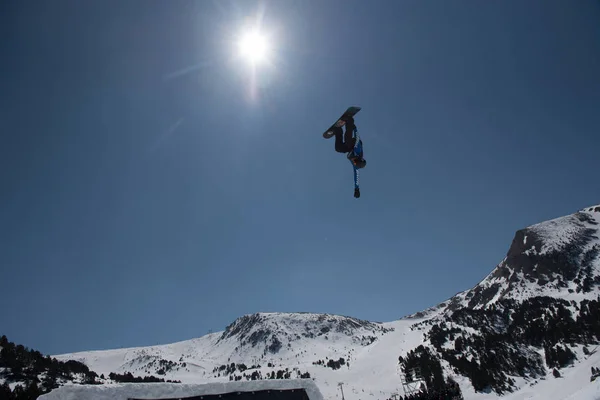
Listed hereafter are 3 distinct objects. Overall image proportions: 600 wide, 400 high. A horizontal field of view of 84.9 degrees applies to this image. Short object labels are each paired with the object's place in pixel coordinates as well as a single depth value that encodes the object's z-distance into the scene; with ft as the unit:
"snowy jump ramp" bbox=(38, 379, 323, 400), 51.24
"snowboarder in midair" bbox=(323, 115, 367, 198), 35.40
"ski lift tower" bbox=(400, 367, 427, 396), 140.34
